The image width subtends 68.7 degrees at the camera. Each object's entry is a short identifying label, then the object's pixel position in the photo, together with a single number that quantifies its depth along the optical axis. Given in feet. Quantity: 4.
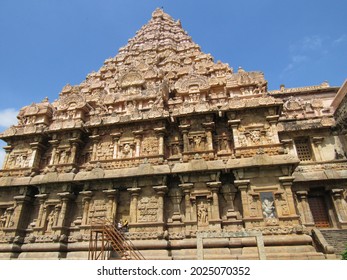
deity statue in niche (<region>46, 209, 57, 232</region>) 48.01
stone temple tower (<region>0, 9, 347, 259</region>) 41.11
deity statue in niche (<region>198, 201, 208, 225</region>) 42.31
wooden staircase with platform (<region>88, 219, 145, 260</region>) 38.68
